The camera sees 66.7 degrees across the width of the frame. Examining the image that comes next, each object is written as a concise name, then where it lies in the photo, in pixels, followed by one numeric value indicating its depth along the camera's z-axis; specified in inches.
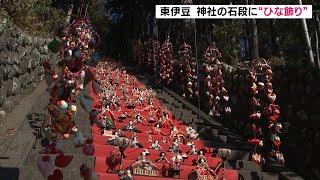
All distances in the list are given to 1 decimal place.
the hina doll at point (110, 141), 173.4
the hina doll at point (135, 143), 176.0
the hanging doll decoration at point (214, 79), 196.3
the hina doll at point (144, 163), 149.8
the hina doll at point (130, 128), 207.3
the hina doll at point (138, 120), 225.5
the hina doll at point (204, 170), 155.5
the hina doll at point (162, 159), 163.2
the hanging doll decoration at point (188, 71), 291.6
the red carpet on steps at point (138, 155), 144.8
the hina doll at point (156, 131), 212.8
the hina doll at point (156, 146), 180.6
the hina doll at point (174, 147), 178.1
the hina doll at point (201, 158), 166.3
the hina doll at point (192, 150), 181.7
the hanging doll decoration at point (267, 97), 156.6
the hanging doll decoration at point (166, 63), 356.5
